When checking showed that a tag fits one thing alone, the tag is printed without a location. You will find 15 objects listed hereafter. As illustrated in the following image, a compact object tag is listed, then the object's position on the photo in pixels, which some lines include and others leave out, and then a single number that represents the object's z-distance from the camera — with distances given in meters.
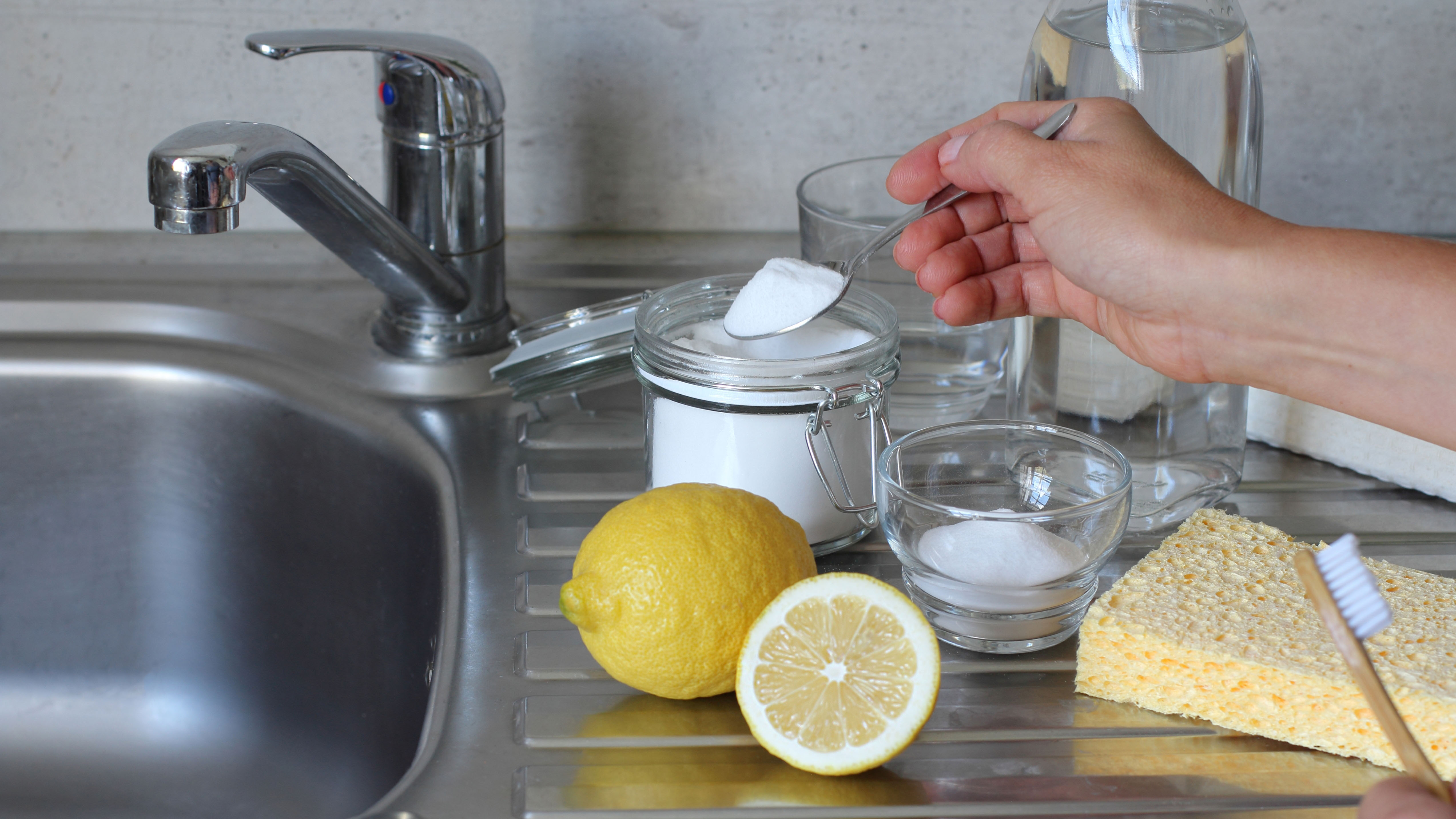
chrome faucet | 1.08
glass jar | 1.06
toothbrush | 0.89
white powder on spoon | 1.08
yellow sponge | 1.00
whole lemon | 1.00
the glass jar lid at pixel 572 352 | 1.18
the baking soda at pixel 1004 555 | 1.03
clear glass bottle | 1.11
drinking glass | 1.21
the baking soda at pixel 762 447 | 1.07
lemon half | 0.98
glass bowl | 1.03
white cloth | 1.15
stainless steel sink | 1.13
